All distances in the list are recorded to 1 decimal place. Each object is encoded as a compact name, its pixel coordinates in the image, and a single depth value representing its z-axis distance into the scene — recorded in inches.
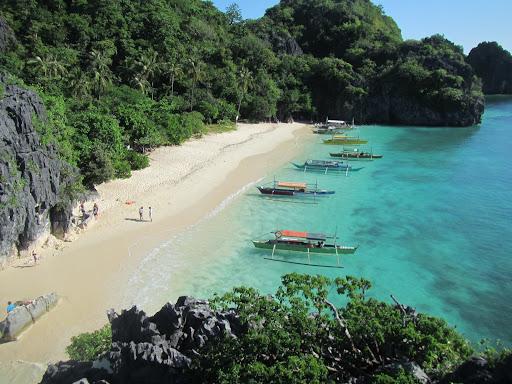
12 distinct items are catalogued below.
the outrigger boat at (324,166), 1998.0
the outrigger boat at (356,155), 2273.6
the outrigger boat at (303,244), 1139.9
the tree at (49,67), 2102.6
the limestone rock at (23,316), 759.7
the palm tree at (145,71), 2417.6
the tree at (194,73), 2620.6
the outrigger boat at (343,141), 2576.3
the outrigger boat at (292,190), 1583.4
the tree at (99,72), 2082.9
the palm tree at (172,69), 2546.8
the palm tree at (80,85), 1989.4
